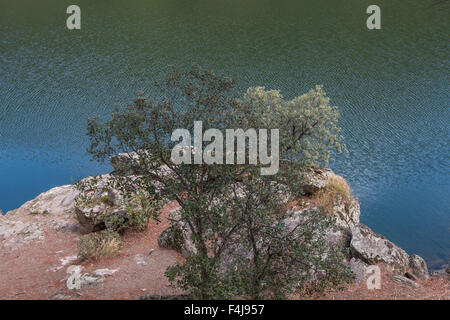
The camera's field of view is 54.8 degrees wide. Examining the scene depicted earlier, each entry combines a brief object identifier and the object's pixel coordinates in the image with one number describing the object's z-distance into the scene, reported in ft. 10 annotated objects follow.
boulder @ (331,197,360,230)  73.77
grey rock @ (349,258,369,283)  58.34
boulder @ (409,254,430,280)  65.98
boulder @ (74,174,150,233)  68.33
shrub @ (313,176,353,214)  73.92
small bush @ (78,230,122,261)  61.52
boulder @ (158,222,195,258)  61.87
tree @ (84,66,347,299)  37.68
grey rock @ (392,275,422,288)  58.75
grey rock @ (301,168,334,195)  75.31
